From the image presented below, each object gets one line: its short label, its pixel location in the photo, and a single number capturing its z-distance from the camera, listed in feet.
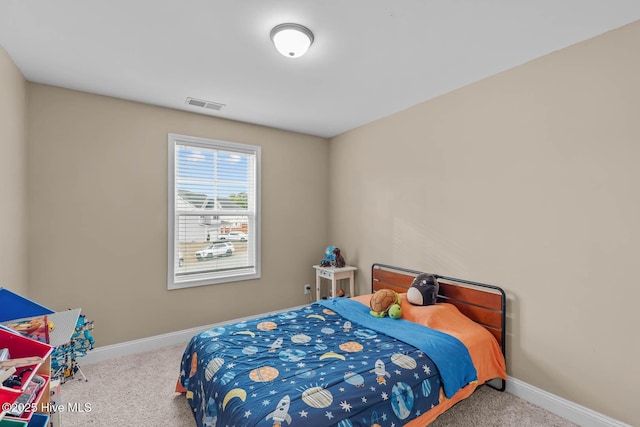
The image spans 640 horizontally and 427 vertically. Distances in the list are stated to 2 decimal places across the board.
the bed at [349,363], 5.25
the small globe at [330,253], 13.37
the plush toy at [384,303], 9.07
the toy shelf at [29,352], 3.58
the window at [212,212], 11.23
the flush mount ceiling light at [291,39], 6.31
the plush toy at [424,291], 8.97
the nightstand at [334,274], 12.72
